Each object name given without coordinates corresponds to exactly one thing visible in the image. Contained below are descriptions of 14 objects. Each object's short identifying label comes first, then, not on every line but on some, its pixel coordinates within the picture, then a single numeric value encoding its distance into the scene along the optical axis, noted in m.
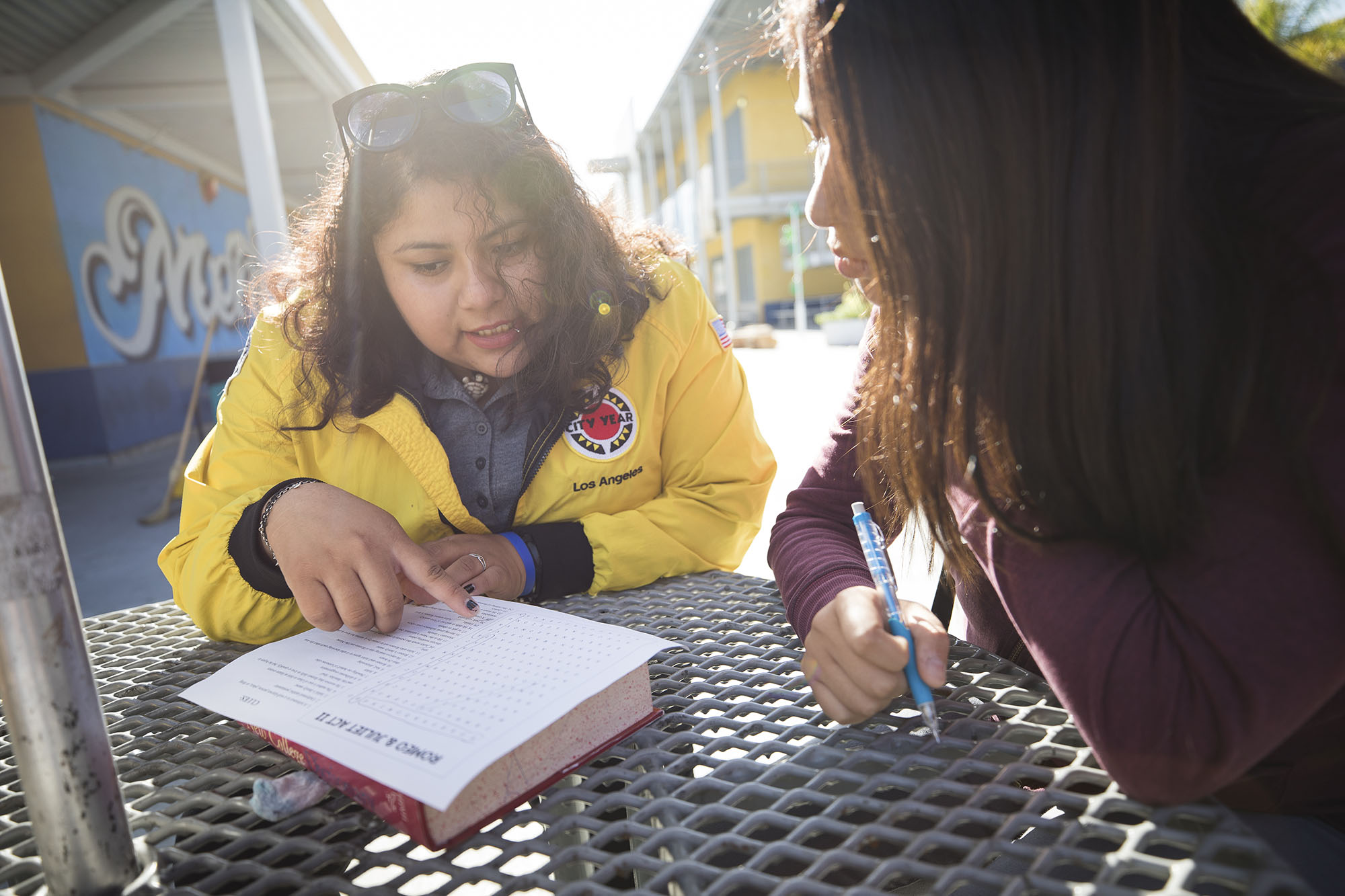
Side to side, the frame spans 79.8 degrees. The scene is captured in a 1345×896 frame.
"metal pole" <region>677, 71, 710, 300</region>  17.91
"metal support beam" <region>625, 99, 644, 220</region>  22.55
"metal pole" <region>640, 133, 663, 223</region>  23.03
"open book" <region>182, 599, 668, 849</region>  0.62
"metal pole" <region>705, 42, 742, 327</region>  17.72
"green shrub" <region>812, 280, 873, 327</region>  11.81
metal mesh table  0.55
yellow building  18.53
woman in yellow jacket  1.27
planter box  11.64
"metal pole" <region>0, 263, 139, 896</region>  0.49
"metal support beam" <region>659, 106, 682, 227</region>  21.20
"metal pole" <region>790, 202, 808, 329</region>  13.97
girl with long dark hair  0.57
